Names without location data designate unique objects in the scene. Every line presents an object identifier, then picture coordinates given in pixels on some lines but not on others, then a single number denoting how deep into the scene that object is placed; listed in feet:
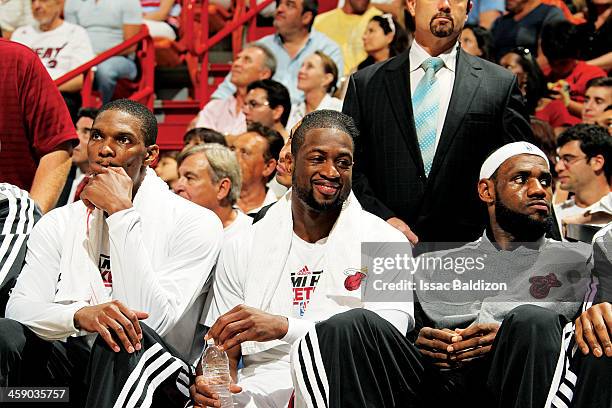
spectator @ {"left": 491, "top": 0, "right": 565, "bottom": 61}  27.55
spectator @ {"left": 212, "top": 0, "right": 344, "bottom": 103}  27.27
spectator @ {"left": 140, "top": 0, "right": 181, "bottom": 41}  29.30
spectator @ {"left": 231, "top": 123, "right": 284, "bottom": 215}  21.30
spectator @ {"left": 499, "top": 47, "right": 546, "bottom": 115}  24.81
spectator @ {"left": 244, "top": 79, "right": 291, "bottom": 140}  23.80
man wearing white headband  12.00
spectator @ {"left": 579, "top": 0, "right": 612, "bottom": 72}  27.02
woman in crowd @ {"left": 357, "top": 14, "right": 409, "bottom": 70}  26.09
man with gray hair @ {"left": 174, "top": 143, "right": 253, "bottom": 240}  18.95
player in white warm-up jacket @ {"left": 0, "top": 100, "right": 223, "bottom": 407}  12.47
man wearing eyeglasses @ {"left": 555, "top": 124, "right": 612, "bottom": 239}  20.39
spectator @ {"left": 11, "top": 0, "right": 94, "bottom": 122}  27.02
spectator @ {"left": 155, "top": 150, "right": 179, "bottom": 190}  22.89
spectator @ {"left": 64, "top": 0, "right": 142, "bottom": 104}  27.99
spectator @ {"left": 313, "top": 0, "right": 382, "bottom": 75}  28.48
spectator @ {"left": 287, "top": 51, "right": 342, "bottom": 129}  24.64
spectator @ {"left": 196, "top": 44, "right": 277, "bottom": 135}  26.02
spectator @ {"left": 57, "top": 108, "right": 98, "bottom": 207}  24.02
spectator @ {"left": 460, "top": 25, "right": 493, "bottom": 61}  25.25
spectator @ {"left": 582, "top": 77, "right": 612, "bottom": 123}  23.61
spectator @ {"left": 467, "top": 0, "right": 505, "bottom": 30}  29.60
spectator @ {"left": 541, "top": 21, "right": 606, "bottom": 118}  25.98
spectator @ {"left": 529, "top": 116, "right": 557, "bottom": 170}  22.08
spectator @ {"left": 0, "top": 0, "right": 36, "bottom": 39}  28.78
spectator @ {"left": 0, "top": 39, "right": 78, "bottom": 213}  16.05
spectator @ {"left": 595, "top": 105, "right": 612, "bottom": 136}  23.30
